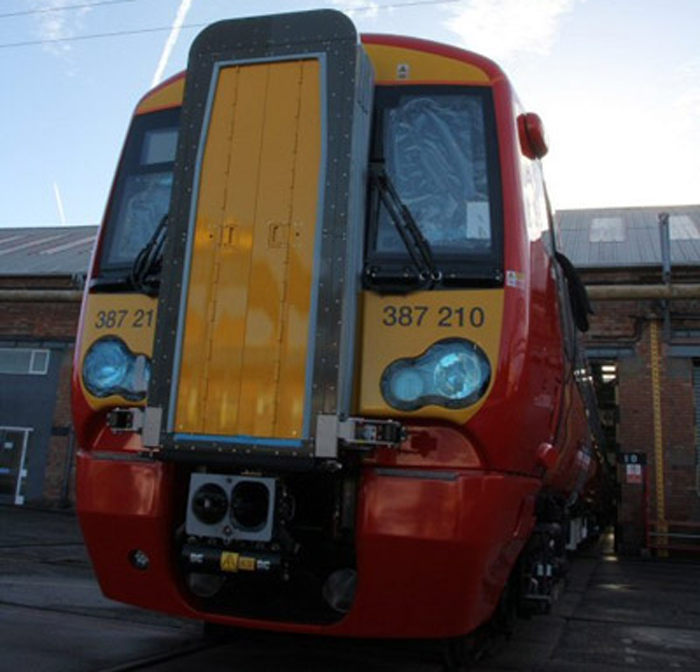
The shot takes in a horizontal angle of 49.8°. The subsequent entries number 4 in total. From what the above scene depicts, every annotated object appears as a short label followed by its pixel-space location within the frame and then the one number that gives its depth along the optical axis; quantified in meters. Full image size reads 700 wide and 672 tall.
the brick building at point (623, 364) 14.20
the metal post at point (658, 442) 14.11
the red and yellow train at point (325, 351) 2.91
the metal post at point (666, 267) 14.56
